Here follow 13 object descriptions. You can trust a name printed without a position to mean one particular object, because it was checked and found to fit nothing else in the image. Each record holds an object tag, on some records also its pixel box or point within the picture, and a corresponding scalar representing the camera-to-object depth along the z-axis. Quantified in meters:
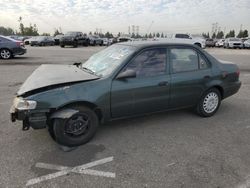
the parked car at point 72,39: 27.34
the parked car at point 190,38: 25.63
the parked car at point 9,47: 12.95
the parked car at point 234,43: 33.59
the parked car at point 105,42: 37.79
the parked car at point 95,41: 34.53
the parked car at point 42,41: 32.72
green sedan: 3.38
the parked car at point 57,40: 31.52
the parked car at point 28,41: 33.34
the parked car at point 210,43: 41.12
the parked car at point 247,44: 33.90
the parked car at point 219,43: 39.51
